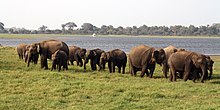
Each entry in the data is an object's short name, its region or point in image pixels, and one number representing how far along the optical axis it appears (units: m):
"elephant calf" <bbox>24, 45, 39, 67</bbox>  27.22
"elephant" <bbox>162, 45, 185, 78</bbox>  22.76
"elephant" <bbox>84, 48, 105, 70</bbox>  26.98
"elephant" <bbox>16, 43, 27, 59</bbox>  35.06
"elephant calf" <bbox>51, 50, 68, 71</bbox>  24.66
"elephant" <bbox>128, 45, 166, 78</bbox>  22.42
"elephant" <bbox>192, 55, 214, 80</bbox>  20.58
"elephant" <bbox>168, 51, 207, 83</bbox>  20.09
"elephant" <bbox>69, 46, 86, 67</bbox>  29.36
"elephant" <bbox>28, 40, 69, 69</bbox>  27.06
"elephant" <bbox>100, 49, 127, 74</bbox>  25.45
